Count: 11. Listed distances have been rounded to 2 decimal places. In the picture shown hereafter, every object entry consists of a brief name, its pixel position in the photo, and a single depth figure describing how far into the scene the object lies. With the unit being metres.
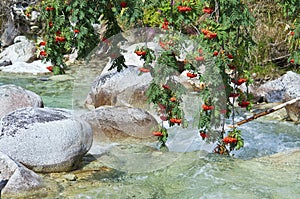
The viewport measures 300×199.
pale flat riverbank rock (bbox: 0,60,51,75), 21.69
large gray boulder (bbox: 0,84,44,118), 11.76
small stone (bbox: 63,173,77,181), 8.59
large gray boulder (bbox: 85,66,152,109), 11.27
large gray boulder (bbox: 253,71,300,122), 14.25
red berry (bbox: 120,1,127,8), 7.32
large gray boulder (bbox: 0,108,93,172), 8.85
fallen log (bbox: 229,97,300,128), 9.64
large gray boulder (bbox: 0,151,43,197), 7.80
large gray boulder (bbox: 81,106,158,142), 10.77
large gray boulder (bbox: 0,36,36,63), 23.98
